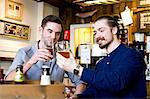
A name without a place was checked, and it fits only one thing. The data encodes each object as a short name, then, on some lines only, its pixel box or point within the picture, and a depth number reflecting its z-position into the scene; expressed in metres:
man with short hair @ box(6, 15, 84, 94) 2.04
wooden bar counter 1.18
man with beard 1.71
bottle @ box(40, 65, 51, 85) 1.53
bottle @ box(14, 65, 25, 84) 1.54
